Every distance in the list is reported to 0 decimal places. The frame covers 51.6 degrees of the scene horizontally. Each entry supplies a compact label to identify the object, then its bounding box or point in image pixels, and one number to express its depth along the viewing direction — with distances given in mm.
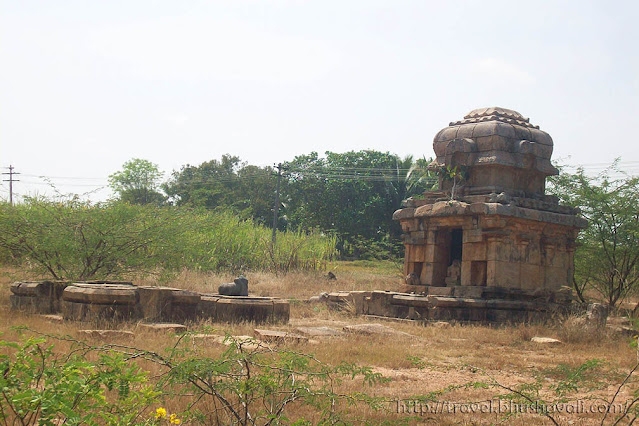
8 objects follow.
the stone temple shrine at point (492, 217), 13039
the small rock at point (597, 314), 11281
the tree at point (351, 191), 37906
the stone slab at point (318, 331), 9649
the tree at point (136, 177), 52094
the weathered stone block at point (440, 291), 13344
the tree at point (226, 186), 43375
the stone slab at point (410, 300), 12745
